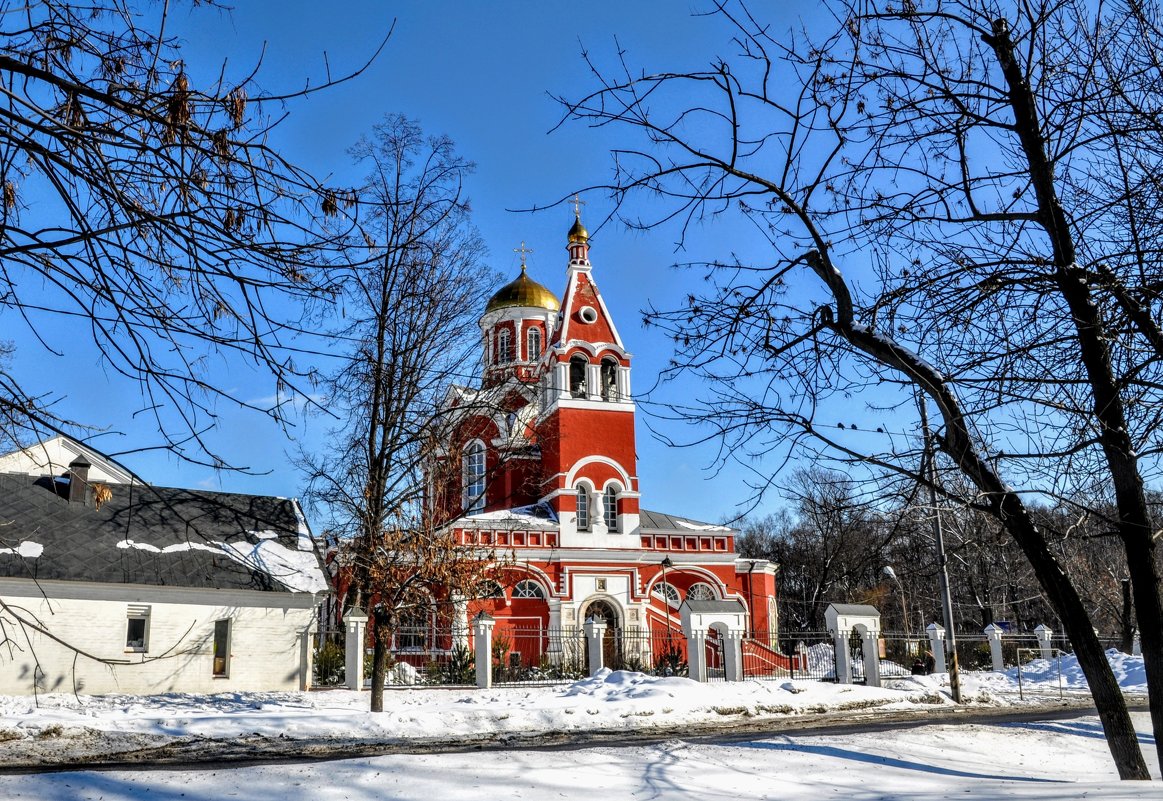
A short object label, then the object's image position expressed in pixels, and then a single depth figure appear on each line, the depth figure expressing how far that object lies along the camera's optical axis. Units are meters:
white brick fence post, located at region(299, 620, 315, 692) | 19.97
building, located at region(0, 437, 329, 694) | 18.05
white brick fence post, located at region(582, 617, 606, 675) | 21.78
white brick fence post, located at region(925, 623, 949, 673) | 24.26
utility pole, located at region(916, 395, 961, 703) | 18.27
